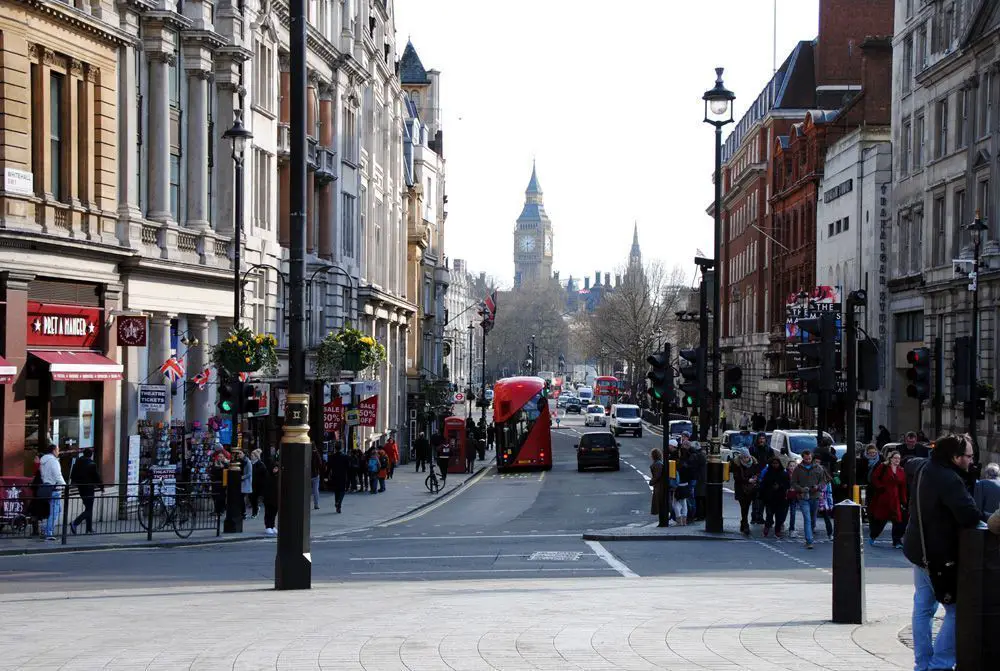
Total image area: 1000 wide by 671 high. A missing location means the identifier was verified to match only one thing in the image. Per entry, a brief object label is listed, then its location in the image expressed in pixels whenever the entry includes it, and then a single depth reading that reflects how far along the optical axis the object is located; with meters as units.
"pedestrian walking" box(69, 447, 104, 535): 25.83
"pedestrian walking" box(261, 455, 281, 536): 27.45
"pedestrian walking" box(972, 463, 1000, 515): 11.80
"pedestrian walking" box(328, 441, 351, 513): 35.03
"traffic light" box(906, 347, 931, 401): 27.09
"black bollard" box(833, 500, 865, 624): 13.16
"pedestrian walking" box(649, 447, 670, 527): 28.75
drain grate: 22.81
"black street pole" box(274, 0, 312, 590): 15.74
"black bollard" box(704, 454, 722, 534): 27.28
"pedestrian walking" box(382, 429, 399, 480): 50.19
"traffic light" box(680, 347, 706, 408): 27.53
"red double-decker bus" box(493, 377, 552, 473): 56.47
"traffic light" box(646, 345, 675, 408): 27.50
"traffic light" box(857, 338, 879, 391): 15.57
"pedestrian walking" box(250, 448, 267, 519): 31.02
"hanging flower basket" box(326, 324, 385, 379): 42.06
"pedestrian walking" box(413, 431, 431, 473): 55.50
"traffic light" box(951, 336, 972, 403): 27.25
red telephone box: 56.50
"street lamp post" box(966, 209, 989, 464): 27.64
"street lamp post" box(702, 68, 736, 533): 27.33
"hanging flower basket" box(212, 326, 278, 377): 32.03
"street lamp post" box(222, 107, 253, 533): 27.53
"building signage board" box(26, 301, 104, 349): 28.09
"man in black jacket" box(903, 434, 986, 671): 9.92
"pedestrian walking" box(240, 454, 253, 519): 30.94
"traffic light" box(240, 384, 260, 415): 29.11
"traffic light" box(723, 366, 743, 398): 28.17
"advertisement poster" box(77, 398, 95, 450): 30.02
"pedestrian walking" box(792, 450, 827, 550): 25.66
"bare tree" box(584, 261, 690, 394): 122.50
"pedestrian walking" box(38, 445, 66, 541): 25.27
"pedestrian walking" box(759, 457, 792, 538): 26.91
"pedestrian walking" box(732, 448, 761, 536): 27.81
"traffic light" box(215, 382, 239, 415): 29.23
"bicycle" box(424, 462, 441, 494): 44.31
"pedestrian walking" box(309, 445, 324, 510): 36.34
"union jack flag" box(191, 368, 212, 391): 33.78
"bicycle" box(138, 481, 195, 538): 26.78
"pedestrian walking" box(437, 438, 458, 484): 46.35
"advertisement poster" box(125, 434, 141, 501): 30.61
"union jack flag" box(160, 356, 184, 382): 31.94
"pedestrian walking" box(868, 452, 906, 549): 24.50
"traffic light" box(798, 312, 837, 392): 15.20
